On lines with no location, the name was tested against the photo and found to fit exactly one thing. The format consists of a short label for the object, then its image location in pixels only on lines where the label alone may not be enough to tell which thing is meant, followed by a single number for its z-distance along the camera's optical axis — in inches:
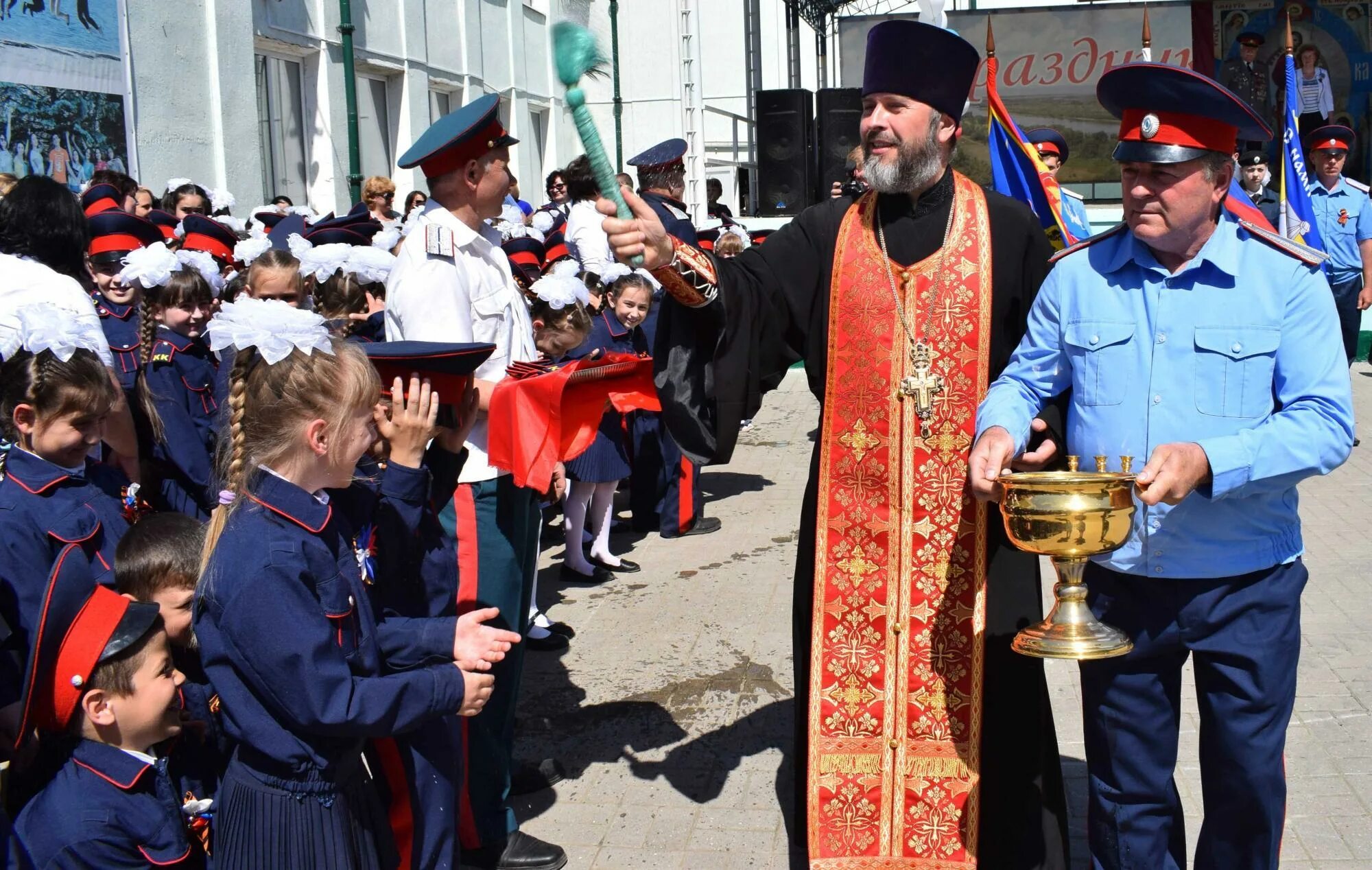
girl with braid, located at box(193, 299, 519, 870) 100.5
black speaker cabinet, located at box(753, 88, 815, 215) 751.1
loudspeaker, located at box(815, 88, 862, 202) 717.9
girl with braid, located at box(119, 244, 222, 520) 186.5
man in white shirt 149.7
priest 136.3
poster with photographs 393.7
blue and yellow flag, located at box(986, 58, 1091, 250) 192.1
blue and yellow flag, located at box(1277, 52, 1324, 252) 307.3
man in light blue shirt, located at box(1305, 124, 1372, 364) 394.6
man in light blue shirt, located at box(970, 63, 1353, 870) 110.0
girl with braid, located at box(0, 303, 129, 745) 124.5
